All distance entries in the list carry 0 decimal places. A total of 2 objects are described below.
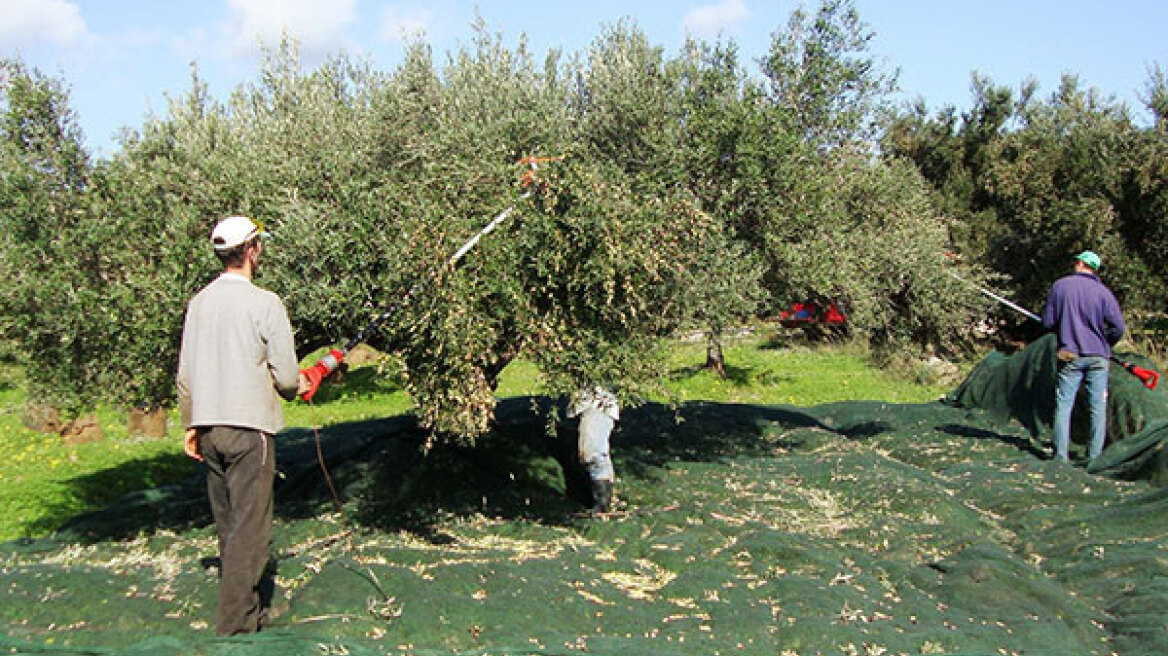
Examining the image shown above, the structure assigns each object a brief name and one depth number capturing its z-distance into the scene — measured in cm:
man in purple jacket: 1188
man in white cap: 591
